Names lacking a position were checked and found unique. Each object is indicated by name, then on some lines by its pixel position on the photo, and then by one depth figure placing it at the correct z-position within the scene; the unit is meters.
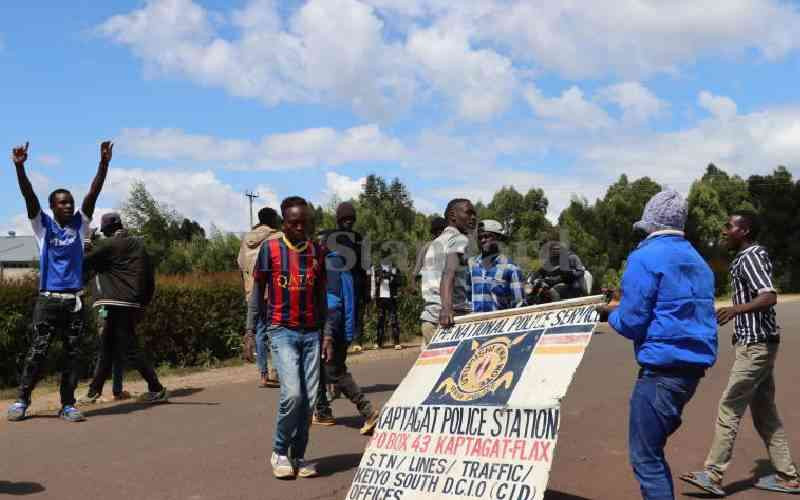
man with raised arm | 7.55
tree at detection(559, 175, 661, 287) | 36.59
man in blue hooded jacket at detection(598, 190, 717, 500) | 4.09
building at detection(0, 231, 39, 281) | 79.21
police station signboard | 4.18
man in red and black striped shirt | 5.54
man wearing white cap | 5.94
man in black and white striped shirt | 5.39
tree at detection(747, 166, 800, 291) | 40.94
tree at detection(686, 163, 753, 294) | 40.31
